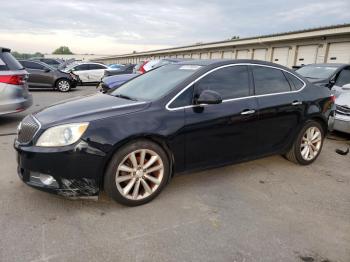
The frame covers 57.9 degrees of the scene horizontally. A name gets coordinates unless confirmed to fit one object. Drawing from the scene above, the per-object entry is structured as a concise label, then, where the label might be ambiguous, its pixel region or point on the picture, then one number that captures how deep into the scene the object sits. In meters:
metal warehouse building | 18.67
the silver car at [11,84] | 6.37
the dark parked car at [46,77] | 14.55
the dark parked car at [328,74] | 8.56
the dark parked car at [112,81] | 8.38
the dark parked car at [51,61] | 28.06
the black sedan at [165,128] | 3.05
